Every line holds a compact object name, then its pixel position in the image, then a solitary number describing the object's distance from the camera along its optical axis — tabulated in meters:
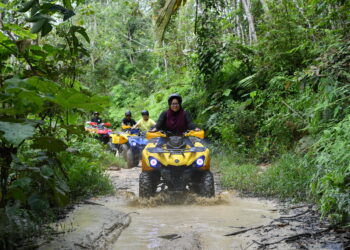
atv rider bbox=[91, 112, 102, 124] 15.27
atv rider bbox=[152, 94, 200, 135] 6.84
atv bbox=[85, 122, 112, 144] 14.05
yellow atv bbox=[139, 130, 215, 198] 5.80
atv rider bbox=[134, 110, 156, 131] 11.45
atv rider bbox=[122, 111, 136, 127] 12.49
